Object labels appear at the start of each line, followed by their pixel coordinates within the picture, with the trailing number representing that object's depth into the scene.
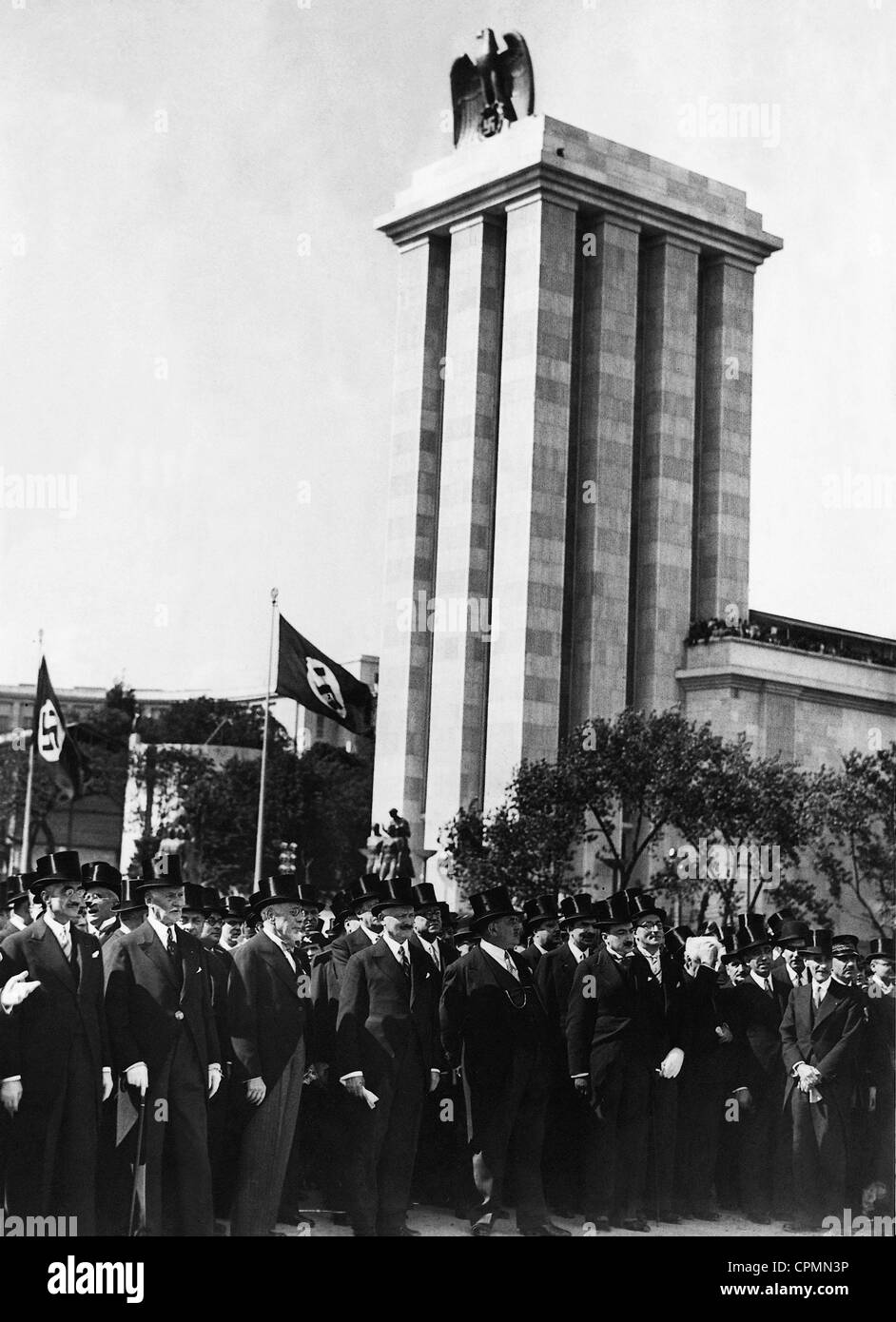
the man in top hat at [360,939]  13.96
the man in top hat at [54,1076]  11.56
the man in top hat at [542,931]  15.18
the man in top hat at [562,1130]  14.26
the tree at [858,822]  46.38
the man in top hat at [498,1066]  13.63
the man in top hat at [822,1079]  14.71
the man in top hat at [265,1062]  12.59
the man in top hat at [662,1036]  14.32
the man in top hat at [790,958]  15.41
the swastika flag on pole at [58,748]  40.50
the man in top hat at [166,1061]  11.89
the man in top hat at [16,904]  12.75
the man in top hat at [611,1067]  14.15
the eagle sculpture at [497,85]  60.91
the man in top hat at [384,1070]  13.11
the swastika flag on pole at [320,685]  43.66
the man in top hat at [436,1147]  14.23
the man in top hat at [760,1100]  14.91
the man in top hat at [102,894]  12.41
